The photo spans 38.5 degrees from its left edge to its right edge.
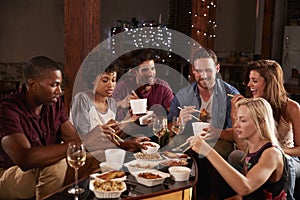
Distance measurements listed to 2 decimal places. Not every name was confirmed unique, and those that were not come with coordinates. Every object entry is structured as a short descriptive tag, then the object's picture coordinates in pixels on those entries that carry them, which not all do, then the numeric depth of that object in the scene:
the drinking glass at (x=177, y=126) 2.98
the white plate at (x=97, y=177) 2.14
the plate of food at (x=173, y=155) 2.70
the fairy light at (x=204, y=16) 5.24
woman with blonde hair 2.26
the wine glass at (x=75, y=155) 2.05
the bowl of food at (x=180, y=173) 2.28
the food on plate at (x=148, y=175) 2.22
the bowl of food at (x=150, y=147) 2.72
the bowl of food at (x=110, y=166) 2.33
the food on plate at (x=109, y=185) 1.99
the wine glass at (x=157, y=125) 2.79
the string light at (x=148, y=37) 7.82
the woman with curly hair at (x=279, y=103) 3.10
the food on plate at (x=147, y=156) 2.61
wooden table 2.03
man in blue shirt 3.53
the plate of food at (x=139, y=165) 2.39
